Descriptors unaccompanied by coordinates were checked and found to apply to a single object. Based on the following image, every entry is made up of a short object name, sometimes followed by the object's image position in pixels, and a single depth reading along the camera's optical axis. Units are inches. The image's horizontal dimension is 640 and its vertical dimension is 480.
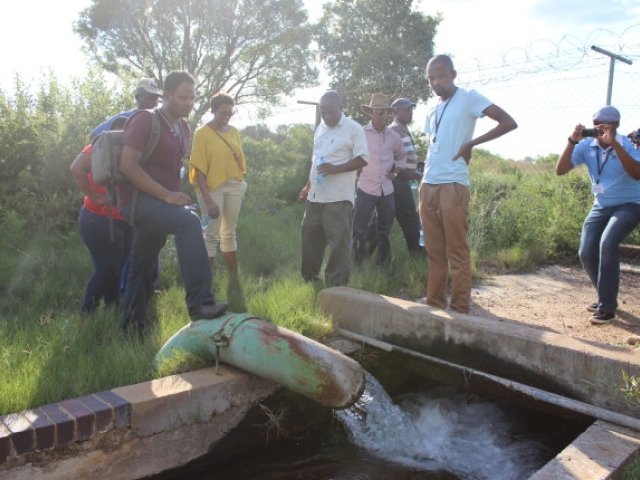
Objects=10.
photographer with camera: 165.0
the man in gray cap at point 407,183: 235.1
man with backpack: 126.6
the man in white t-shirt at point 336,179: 175.6
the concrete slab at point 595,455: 84.7
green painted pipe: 107.2
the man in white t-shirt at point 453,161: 151.7
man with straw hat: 216.5
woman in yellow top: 195.0
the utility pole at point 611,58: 281.0
